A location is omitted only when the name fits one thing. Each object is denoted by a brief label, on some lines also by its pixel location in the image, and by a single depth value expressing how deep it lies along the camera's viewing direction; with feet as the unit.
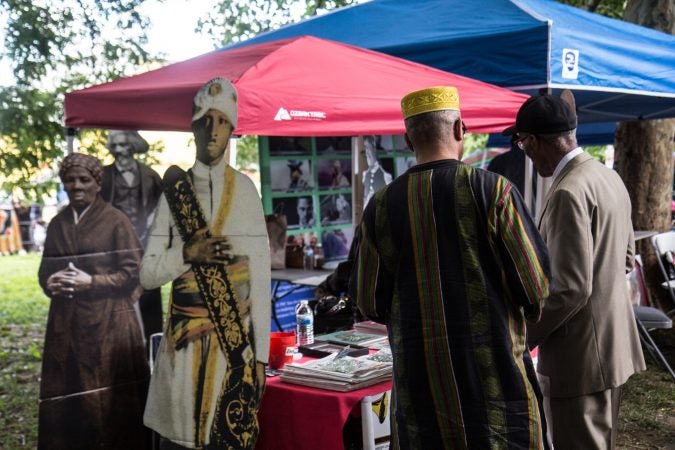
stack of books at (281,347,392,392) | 9.49
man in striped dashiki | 7.04
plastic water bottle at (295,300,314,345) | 11.52
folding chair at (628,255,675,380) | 17.72
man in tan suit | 9.16
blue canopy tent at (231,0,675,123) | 15.96
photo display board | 19.43
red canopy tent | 10.80
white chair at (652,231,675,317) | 21.43
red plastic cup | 10.44
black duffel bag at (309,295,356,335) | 12.99
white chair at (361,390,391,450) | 9.40
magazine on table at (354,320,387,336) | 12.23
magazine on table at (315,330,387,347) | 11.34
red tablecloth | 9.29
